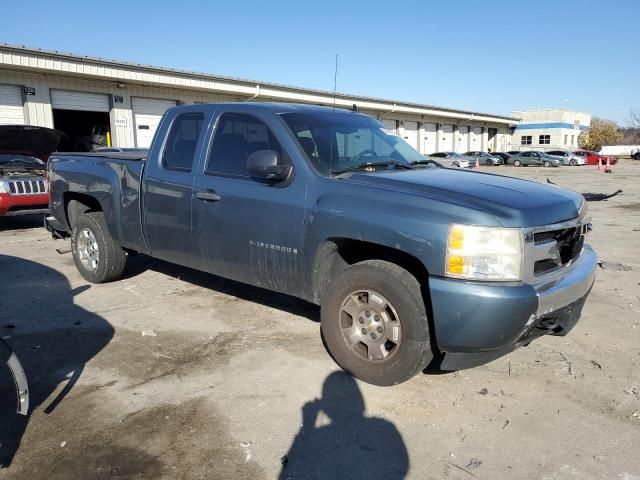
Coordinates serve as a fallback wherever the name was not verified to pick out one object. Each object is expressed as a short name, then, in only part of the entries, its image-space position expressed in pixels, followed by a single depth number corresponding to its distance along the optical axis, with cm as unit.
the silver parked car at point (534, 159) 4944
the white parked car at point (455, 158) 3697
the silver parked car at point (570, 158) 5026
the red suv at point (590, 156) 4956
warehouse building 1830
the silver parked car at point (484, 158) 4781
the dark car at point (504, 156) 5203
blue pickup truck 300
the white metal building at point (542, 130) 6706
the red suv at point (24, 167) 882
